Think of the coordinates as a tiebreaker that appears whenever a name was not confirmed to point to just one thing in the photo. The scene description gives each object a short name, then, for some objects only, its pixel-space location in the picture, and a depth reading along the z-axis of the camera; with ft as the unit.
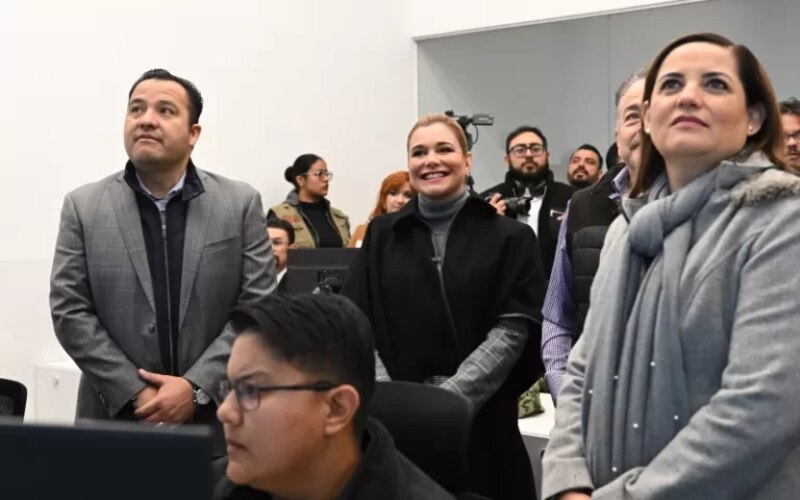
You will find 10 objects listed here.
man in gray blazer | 7.51
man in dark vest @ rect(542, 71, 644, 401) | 7.21
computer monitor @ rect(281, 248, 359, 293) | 10.18
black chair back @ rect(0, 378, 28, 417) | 7.20
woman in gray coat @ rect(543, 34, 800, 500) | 4.55
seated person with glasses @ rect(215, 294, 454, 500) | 4.24
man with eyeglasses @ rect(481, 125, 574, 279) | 15.21
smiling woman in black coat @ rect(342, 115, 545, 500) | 8.15
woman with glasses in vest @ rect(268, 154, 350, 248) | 19.97
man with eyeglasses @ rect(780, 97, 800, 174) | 9.73
